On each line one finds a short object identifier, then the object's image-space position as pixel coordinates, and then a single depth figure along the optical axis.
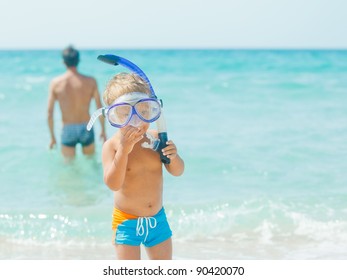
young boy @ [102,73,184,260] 3.33
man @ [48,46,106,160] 7.32
